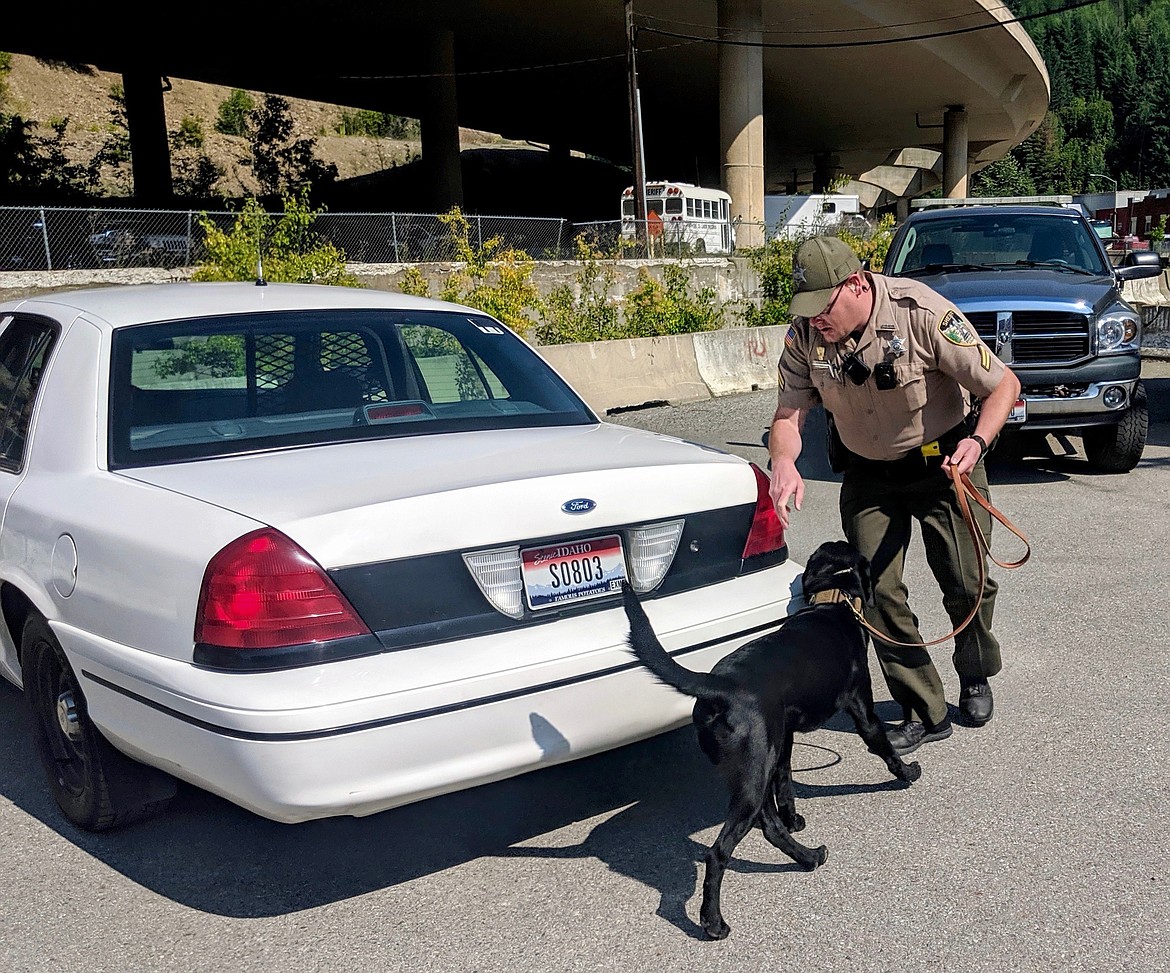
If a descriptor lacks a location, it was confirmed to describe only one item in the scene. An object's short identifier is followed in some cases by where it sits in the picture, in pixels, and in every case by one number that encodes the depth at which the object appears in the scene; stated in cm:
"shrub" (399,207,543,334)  1456
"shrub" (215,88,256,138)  8112
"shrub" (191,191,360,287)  1424
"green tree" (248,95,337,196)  5503
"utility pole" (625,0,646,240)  3108
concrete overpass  3797
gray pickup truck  880
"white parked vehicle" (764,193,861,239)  3986
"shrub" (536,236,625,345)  1609
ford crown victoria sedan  300
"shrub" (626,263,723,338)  1695
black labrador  311
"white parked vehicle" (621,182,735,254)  2858
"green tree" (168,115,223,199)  5525
